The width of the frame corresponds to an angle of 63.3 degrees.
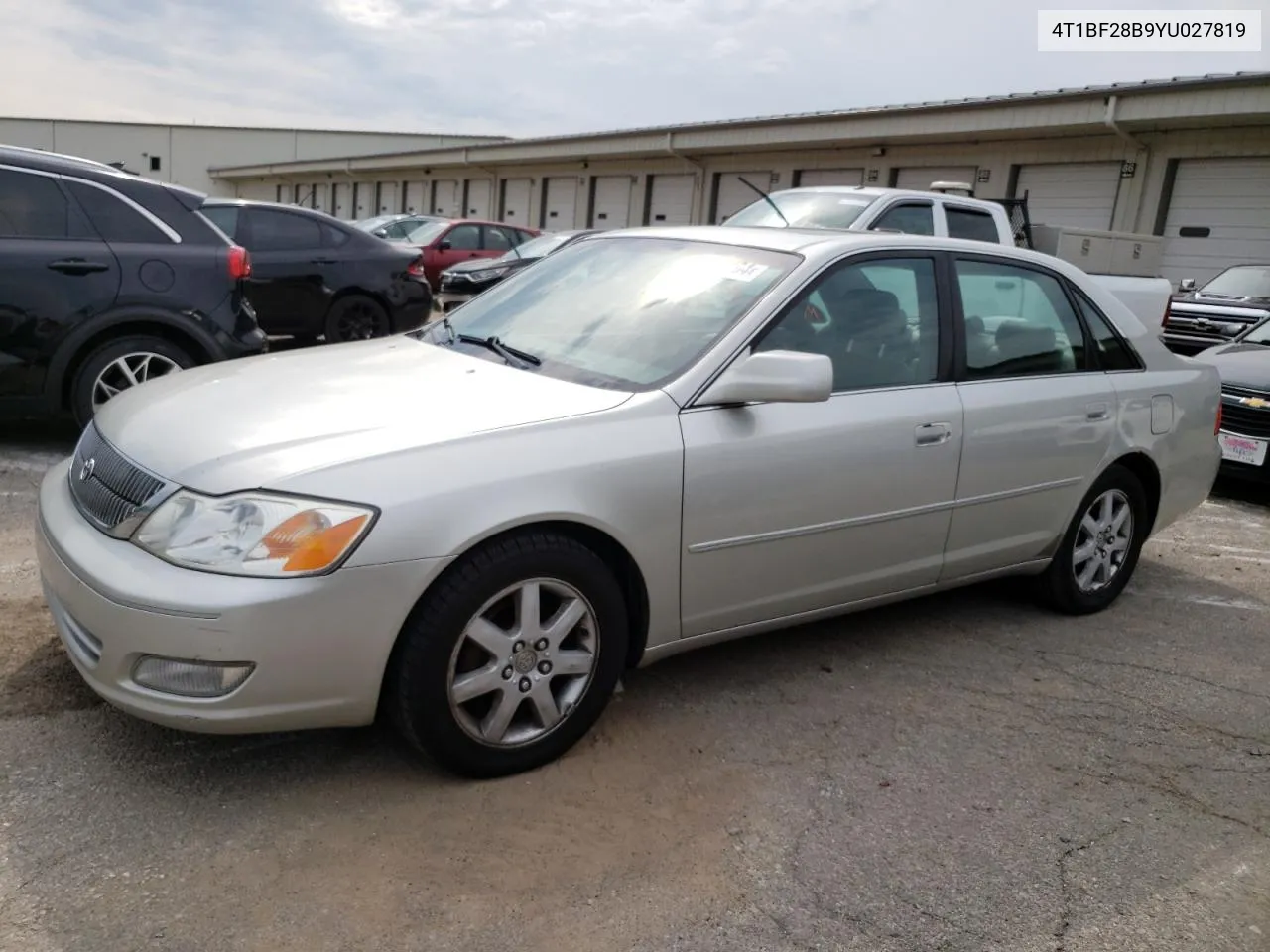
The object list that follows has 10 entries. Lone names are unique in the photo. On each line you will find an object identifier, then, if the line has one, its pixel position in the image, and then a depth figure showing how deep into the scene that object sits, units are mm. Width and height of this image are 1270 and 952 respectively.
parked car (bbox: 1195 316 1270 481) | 6852
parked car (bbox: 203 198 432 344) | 8766
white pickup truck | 8391
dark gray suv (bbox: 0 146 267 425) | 5477
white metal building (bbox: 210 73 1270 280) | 13281
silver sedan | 2510
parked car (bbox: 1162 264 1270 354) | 11062
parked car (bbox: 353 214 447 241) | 17089
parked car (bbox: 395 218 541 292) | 16156
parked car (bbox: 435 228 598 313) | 13086
